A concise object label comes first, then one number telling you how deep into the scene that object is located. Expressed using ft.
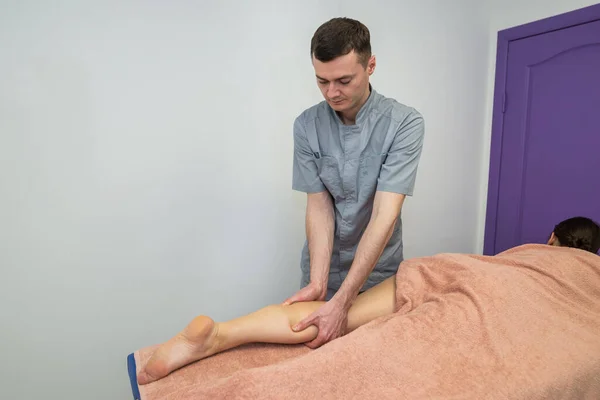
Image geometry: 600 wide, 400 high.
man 4.10
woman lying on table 3.69
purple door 6.91
